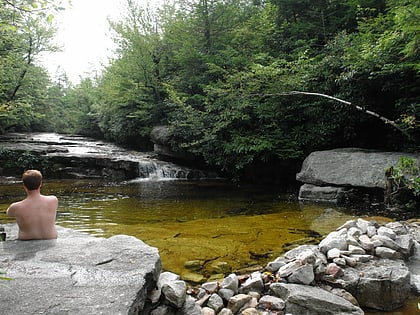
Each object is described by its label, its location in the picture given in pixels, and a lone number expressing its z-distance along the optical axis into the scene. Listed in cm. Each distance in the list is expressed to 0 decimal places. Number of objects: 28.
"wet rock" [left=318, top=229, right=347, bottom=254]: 368
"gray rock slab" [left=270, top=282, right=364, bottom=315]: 273
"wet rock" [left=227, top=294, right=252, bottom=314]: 281
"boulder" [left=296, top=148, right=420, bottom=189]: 726
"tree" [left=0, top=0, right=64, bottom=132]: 1647
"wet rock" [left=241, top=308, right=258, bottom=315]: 268
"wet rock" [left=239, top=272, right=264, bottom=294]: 304
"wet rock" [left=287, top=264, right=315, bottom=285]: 305
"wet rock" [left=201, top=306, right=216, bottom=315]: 266
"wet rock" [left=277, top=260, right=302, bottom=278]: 311
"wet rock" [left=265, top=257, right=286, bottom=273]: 342
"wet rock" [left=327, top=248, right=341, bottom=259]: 350
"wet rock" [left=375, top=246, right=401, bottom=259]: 359
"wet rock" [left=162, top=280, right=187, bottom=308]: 243
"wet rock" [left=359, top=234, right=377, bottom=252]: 373
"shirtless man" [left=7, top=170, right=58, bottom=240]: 310
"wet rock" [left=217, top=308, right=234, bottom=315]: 270
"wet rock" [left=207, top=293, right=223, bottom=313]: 278
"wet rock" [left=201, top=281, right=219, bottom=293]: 301
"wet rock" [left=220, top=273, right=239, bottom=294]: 301
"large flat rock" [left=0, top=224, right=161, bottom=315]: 185
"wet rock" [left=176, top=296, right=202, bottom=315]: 248
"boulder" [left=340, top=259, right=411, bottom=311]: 304
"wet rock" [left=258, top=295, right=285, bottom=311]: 281
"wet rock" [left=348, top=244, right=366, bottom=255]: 363
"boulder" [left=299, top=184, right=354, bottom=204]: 754
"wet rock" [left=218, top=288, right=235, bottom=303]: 292
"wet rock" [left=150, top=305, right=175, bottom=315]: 240
